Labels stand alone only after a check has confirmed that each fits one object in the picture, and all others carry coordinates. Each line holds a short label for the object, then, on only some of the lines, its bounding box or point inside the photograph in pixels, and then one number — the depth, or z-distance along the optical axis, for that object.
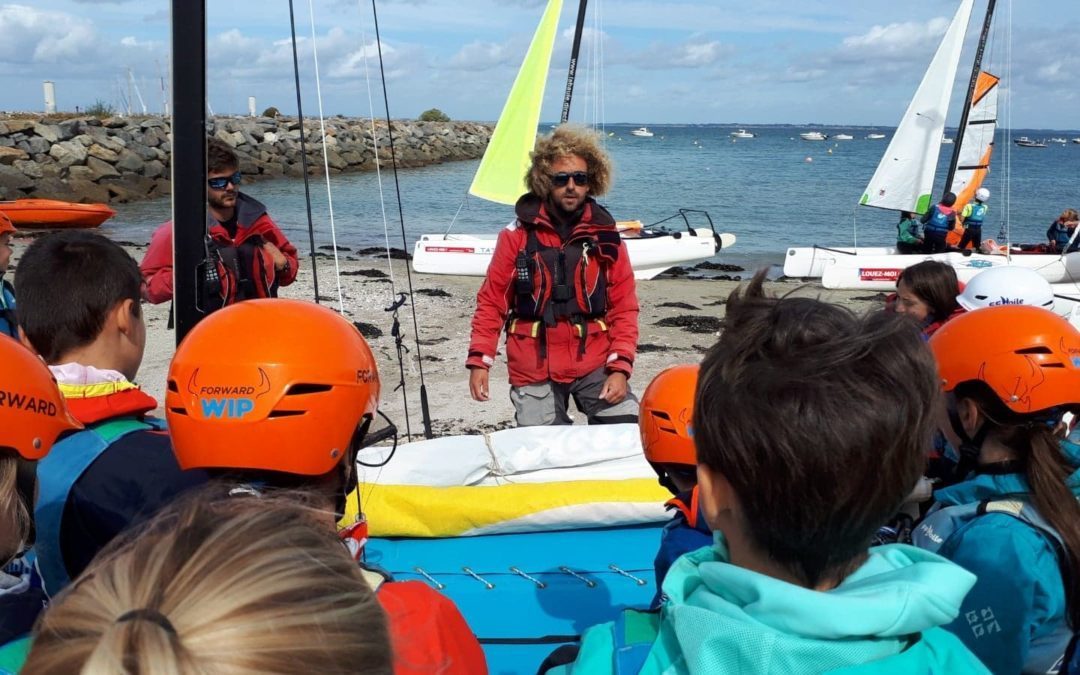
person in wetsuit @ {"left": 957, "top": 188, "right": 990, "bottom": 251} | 15.62
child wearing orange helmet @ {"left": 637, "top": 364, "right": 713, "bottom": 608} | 2.24
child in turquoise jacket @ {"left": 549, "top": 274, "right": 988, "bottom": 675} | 1.03
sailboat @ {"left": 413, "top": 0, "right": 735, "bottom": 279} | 14.69
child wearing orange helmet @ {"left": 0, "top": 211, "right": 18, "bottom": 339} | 3.65
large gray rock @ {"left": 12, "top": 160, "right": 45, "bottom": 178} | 25.62
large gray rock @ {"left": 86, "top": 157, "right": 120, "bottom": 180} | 28.02
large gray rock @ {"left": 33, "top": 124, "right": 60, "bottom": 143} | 27.88
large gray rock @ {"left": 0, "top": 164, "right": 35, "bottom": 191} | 24.03
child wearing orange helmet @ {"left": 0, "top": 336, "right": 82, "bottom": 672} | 1.65
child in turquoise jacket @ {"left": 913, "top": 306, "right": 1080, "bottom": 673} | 1.59
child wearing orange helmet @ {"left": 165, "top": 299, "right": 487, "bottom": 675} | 1.74
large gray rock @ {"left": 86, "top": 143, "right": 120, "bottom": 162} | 28.98
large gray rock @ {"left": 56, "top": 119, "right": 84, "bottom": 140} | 29.08
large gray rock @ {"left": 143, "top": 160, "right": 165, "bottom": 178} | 29.91
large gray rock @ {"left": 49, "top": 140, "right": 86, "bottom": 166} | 27.55
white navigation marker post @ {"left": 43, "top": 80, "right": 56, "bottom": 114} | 37.78
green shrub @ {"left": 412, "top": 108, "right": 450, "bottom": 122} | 72.41
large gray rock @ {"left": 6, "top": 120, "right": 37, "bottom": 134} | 27.91
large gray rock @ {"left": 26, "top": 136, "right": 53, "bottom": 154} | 27.33
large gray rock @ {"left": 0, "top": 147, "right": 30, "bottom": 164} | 25.91
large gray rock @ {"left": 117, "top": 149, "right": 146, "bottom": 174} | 29.24
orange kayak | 14.54
